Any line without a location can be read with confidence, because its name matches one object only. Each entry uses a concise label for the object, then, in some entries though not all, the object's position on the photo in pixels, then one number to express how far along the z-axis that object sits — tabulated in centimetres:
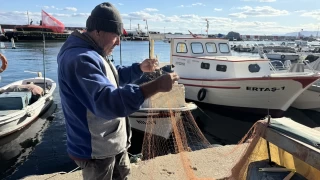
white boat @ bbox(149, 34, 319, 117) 1094
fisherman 153
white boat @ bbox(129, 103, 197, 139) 816
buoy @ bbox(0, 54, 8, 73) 909
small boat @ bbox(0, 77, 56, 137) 889
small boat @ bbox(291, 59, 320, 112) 1296
